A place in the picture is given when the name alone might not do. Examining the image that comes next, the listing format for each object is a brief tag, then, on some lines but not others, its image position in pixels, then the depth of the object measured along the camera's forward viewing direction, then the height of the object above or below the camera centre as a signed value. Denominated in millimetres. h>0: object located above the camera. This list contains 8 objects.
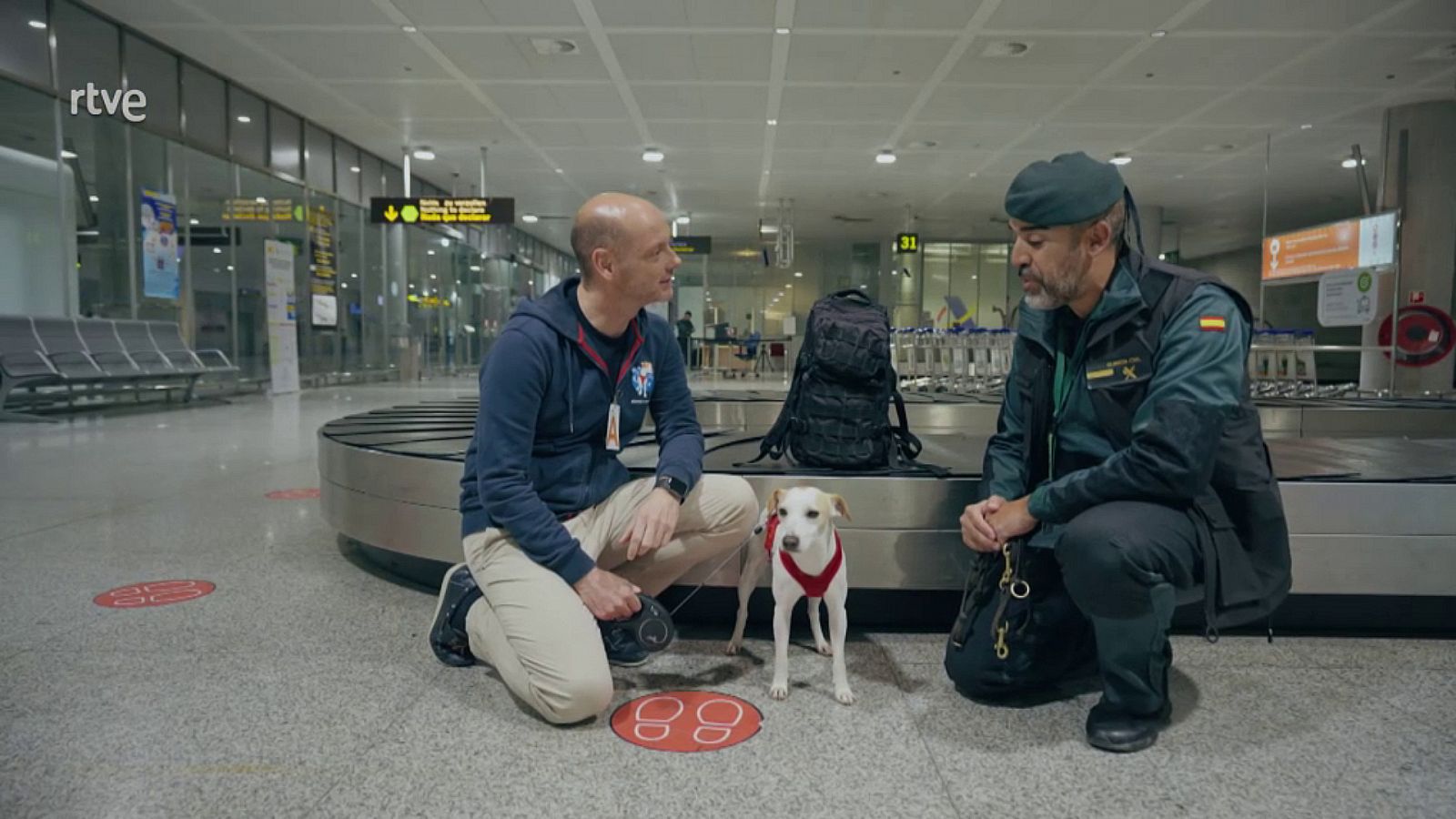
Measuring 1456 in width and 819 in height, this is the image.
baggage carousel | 2633 -506
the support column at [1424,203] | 10805 +1987
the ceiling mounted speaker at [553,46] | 9164 +3348
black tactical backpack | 2900 -127
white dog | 2076 -529
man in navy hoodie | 1996 -361
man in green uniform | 1819 -272
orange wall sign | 11180 +1557
